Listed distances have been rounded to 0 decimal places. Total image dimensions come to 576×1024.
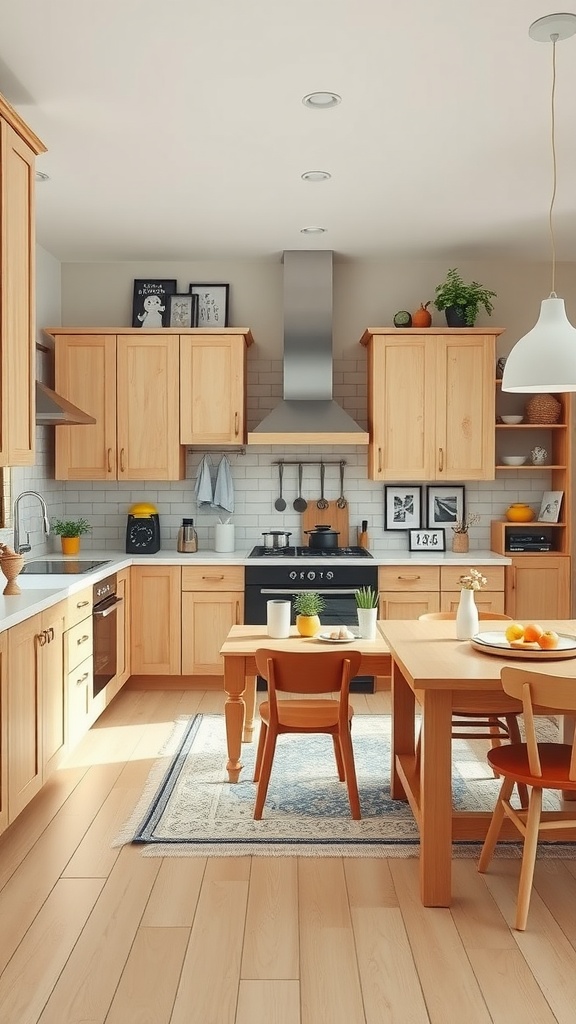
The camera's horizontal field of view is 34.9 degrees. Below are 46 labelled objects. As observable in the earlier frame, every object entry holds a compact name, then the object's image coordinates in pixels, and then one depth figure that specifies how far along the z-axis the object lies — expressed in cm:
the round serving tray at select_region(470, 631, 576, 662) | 325
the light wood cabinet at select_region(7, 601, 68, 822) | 348
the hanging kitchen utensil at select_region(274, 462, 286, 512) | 651
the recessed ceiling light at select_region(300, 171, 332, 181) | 458
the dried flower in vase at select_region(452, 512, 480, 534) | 649
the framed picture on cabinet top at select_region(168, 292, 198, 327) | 632
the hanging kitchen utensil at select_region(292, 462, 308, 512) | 652
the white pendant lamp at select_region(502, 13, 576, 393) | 313
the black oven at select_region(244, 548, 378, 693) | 587
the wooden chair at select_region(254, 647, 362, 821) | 370
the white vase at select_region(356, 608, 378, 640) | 425
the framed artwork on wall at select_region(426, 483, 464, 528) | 650
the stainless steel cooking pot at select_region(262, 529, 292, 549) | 637
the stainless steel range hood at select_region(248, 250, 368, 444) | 609
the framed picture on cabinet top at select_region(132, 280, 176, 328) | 633
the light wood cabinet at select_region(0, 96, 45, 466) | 350
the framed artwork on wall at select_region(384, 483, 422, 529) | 652
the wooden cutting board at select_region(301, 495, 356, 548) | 652
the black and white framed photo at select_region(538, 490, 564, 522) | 625
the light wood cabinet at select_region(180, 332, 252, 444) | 607
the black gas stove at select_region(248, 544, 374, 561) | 598
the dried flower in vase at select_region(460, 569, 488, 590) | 366
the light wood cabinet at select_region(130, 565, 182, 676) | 595
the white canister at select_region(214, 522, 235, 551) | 624
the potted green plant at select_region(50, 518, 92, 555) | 600
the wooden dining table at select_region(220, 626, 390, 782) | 403
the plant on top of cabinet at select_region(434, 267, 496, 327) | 607
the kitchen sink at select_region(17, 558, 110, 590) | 459
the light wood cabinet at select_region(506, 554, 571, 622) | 604
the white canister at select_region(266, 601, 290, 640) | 422
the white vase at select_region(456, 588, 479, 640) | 368
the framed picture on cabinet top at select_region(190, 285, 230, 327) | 636
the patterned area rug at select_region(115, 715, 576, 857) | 353
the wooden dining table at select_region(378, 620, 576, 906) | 300
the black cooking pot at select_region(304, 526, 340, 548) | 627
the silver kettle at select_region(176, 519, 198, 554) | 628
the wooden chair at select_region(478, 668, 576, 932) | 282
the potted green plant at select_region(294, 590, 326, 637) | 424
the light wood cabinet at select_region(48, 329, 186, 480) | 608
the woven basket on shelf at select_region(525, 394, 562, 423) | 616
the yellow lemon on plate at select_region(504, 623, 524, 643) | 338
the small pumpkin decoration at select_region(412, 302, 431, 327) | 611
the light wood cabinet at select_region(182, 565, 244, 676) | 593
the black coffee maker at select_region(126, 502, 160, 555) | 621
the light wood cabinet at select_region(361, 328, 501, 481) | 607
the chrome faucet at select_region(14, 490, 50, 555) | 515
